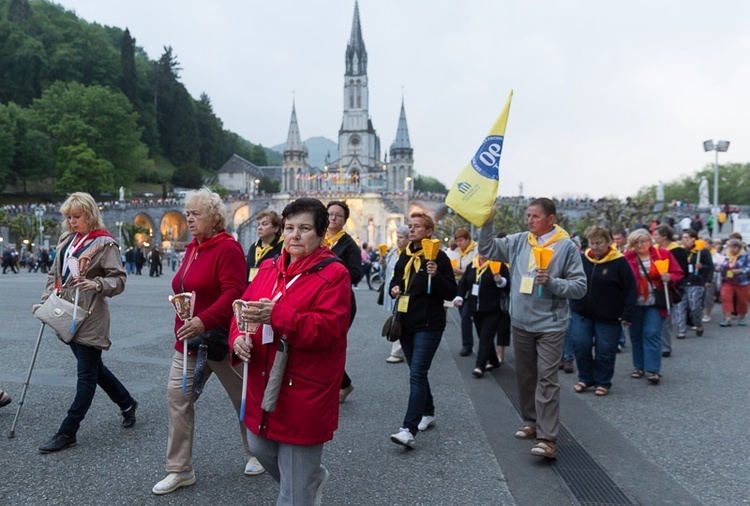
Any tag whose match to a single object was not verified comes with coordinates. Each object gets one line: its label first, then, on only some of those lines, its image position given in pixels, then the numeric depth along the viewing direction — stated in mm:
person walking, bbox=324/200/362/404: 5066
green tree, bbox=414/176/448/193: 141625
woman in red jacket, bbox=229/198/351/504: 2389
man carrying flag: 4285
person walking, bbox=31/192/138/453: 4051
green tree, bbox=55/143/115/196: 56812
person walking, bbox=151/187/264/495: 3373
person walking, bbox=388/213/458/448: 4363
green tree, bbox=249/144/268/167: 120562
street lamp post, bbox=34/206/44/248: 42359
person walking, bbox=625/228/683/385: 6703
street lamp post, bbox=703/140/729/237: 22219
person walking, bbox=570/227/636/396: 6117
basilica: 99812
